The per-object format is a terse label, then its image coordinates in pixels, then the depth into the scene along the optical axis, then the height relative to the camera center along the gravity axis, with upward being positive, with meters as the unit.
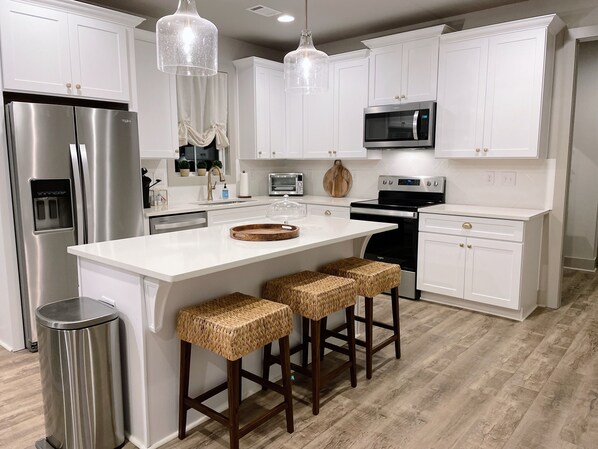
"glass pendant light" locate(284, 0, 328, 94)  2.71 +0.61
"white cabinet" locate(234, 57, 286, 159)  5.16 +0.72
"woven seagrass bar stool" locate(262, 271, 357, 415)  2.37 -0.71
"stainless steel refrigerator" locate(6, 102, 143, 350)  3.07 -0.13
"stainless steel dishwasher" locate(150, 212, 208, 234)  3.90 -0.48
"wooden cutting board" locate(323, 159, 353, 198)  5.43 -0.13
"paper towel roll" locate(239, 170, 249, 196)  5.35 -0.18
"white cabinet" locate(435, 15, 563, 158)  3.74 +0.69
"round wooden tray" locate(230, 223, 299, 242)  2.48 -0.37
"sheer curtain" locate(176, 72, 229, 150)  4.77 +0.65
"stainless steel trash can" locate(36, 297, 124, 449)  1.95 -0.91
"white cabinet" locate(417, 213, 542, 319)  3.72 -0.81
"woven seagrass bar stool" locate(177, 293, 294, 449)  1.93 -0.74
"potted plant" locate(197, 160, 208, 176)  5.04 +0.01
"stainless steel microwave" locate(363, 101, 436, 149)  4.35 +0.43
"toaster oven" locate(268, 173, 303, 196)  5.67 -0.18
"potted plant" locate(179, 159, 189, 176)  4.83 +0.01
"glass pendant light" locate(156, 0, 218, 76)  2.09 +0.61
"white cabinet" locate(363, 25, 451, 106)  4.30 +1.01
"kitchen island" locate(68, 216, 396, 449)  1.97 -0.60
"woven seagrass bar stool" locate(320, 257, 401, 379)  2.75 -0.71
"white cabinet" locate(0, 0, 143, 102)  3.08 +0.88
